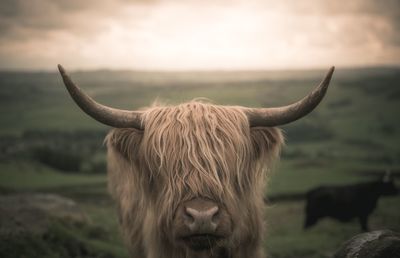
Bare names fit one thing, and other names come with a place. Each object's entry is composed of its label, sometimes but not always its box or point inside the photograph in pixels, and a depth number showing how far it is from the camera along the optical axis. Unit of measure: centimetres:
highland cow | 307
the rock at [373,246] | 277
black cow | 1183
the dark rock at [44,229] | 541
